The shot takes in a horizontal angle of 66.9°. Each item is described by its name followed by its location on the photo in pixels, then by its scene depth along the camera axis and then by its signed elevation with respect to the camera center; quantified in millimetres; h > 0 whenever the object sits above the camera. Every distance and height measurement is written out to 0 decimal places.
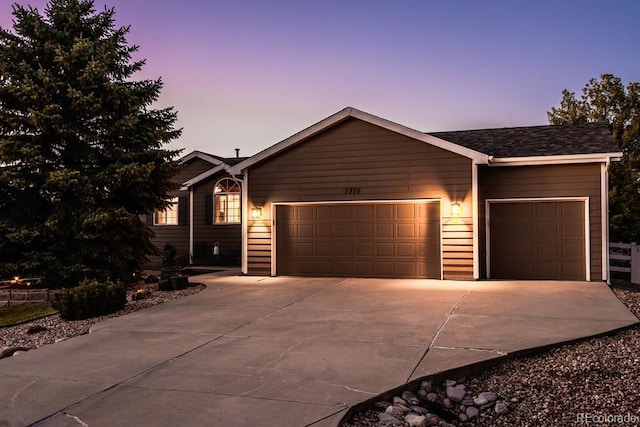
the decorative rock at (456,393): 4046 -1483
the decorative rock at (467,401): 3952 -1504
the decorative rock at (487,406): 3860 -1502
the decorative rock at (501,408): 3748 -1484
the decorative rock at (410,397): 3951 -1477
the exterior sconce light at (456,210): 11133 +202
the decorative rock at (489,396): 3953 -1469
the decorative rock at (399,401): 3893 -1470
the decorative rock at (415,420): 3482 -1467
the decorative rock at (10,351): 5656 -1545
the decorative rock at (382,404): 3802 -1465
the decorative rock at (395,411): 3632 -1462
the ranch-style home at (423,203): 11109 +380
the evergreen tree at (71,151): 9883 +1519
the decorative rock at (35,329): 7043 -1581
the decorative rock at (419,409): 3758 -1500
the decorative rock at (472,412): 3737 -1510
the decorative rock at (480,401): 3911 -1486
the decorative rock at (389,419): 3512 -1473
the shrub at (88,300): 7680 -1285
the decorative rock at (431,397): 4047 -1503
